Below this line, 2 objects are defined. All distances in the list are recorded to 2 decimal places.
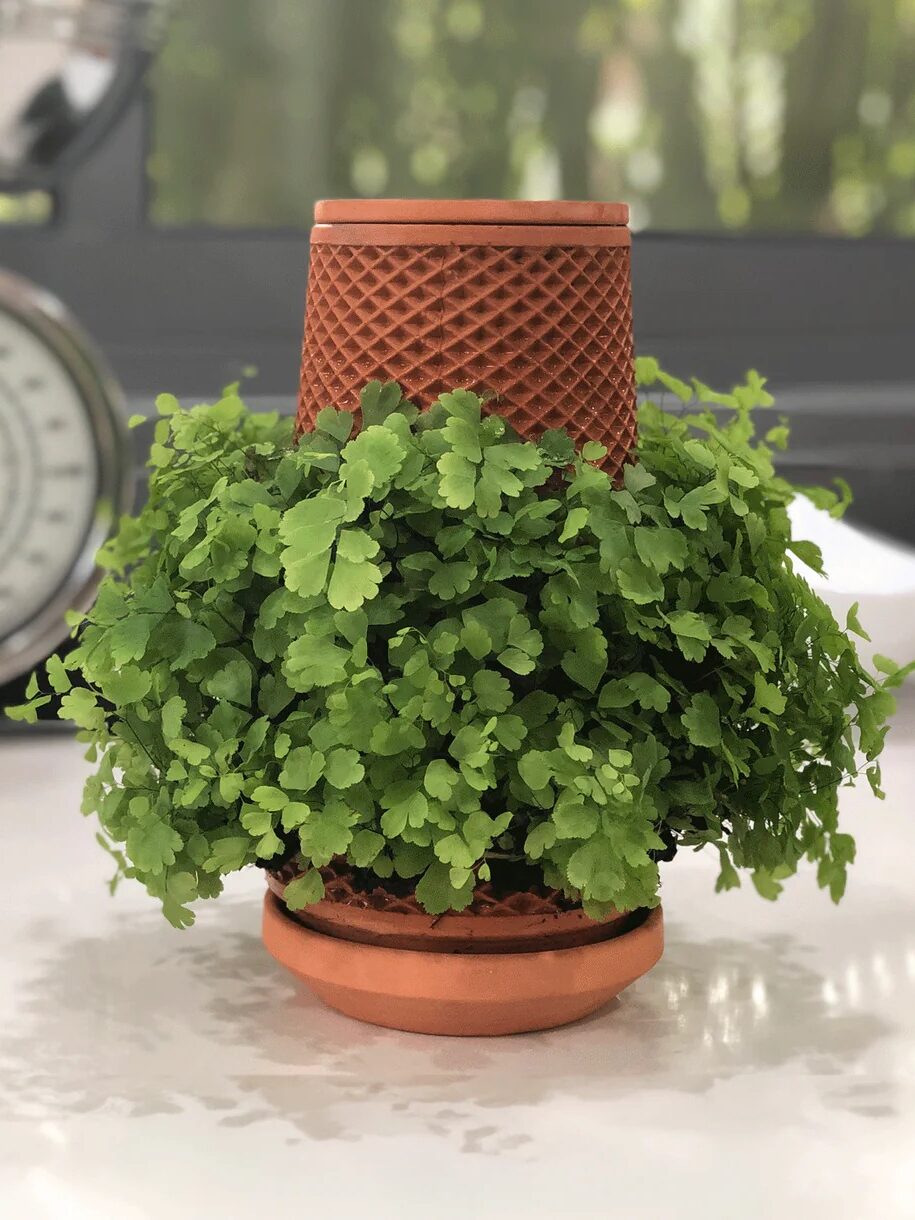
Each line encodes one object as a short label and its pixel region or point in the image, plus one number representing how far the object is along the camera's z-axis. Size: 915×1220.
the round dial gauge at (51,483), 1.09
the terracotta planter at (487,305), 0.65
